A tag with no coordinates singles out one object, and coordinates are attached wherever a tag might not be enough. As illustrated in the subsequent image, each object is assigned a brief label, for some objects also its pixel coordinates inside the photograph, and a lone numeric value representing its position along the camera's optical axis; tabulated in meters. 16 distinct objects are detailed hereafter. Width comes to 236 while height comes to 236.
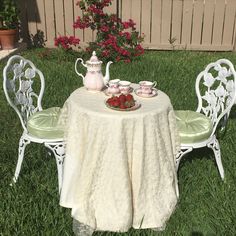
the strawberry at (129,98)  2.78
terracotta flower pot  7.30
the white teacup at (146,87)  3.09
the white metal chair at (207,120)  3.11
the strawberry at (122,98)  2.76
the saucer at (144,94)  3.08
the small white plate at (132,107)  2.75
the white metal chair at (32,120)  3.16
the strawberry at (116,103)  2.76
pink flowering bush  6.96
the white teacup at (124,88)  3.11
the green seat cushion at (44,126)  3.16
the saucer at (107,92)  3.09
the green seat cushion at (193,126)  3.11
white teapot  3.11
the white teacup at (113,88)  3.07
